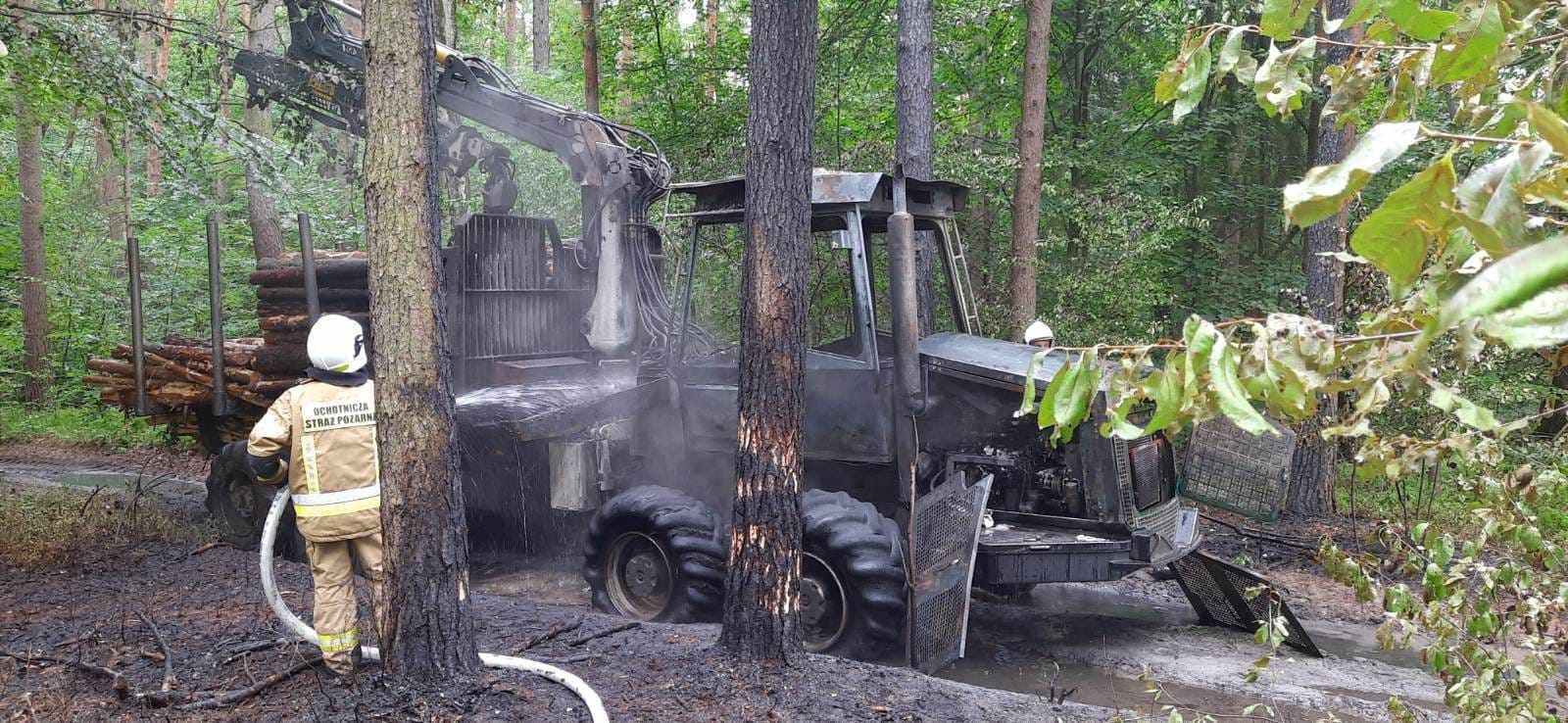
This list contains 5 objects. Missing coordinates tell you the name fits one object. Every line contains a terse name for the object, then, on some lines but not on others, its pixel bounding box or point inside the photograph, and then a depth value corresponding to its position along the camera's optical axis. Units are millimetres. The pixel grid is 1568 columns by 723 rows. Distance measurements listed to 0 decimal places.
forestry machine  5879
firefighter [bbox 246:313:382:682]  4965
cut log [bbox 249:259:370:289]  9055
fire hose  4379
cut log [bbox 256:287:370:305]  9094
